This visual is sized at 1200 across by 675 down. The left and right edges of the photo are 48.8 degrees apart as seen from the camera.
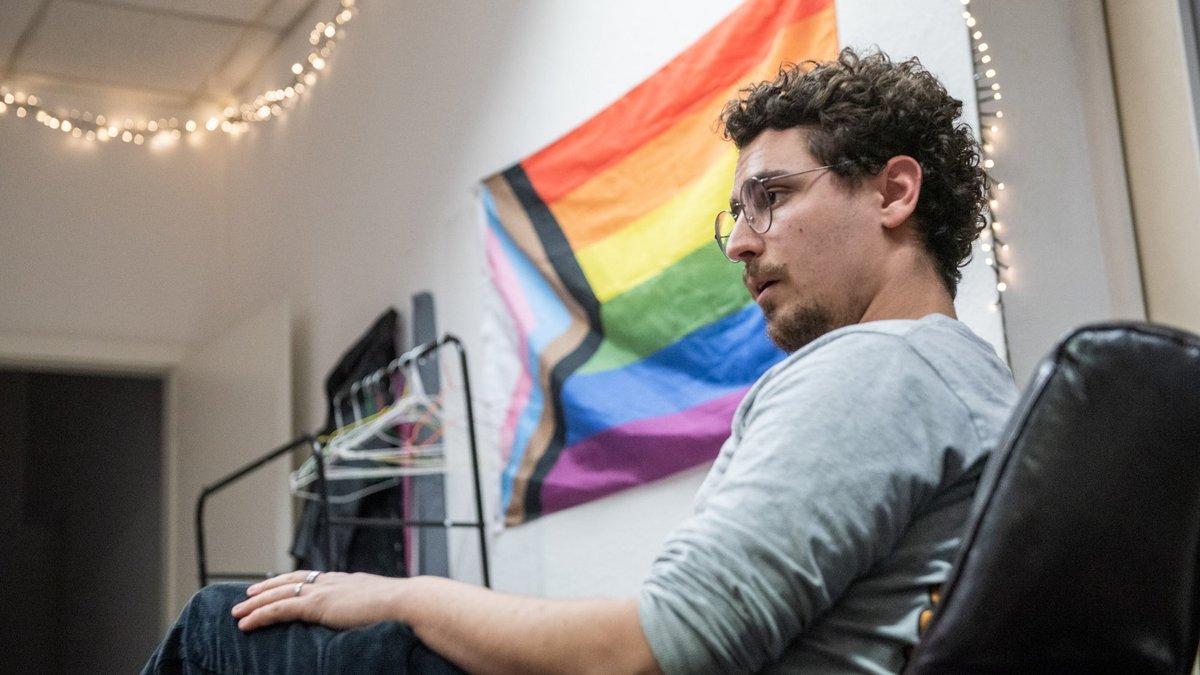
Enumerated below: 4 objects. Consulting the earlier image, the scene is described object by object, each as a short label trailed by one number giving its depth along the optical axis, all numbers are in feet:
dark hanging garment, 11.61
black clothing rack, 9.83
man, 3.04
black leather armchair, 2.75
